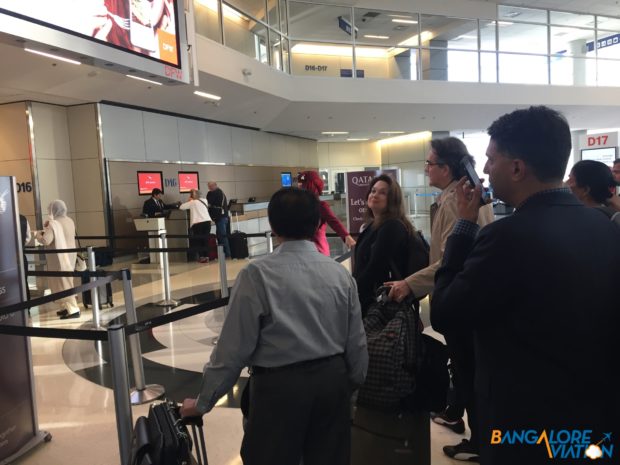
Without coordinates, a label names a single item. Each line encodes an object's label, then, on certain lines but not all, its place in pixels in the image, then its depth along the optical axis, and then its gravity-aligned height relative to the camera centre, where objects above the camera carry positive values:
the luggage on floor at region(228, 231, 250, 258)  10.90 -1.19
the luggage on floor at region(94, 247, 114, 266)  10.75 -1.24
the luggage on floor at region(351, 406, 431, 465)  2.10 -1.11
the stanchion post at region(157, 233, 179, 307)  6.85 -1.36
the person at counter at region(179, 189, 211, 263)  10.83 -0.40
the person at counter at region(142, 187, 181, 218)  11.57 -0.12
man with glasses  2.16 -0.37
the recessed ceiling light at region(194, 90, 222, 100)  10.79 +2.43
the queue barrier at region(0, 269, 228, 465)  2.18 -0.63
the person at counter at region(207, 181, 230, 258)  12.20 -0.32
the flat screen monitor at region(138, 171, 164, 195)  12.11 +0.54
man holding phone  1.18 -0.32
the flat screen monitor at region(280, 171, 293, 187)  19.41 +0.67
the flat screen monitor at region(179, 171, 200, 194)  13.70 +0.54
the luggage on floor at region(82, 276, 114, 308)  6.96 -1.37
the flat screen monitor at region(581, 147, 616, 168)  10.97 +0.57
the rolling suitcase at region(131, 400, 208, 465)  1.54 -0.80
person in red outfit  4.65 -0.24
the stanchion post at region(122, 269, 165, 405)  3.79 -1.40
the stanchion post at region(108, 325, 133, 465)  2.18 -0.86
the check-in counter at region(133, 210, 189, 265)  10.79 -0.60
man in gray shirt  1.64 -0.54
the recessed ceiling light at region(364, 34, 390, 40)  16.08 +5.20
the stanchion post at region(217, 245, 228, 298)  5.73 -0.85
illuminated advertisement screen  3.79 +1.65
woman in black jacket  2.53 -0.31
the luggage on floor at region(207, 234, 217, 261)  11.06 -1.37
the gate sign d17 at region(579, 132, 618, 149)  11.04 +0.89
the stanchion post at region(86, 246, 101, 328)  5.82 -1.27
